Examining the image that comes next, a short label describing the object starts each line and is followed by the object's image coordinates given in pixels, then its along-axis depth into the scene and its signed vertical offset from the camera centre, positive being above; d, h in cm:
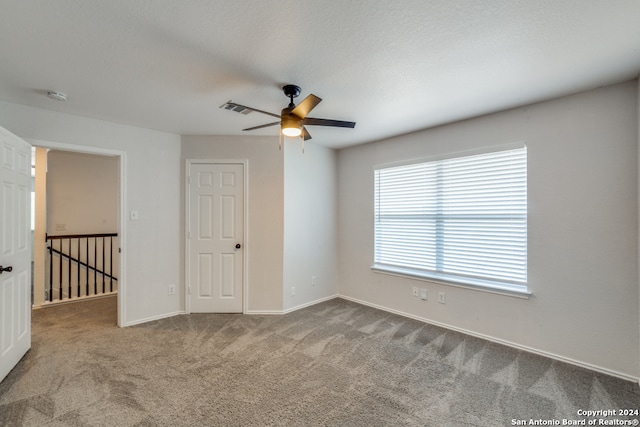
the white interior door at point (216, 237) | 391 -29
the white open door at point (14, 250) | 233 -31
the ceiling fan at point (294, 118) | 220 +78
